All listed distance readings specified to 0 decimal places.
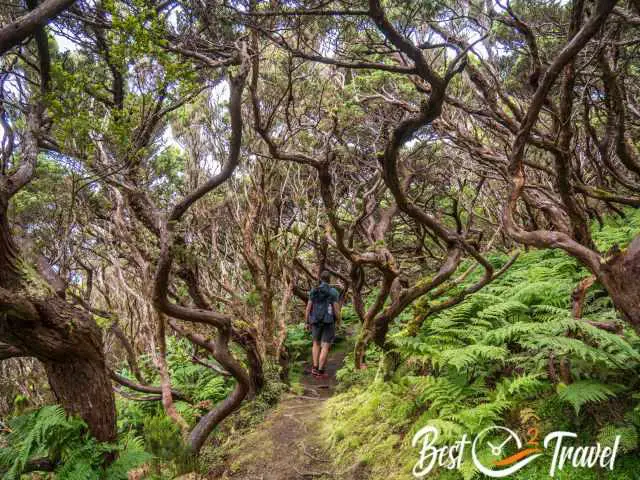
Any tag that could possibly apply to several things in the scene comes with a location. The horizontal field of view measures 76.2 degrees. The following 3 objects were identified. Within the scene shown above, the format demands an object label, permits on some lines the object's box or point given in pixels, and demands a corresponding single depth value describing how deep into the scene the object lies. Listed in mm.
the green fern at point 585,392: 2654
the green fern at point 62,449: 3469
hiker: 7781
